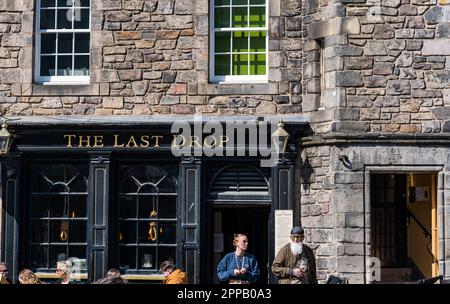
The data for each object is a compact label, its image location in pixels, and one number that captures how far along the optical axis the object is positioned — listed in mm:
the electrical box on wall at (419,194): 19153
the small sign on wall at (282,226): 18062
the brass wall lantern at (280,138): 17875
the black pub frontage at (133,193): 18250
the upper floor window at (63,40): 18922
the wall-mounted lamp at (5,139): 18250
